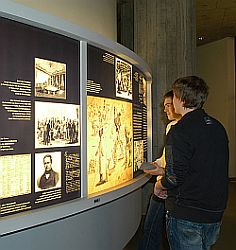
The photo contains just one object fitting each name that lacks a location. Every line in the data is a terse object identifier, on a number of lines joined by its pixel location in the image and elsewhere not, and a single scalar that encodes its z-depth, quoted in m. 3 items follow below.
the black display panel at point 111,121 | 1.80
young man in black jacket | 1.68
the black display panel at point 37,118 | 1.36
